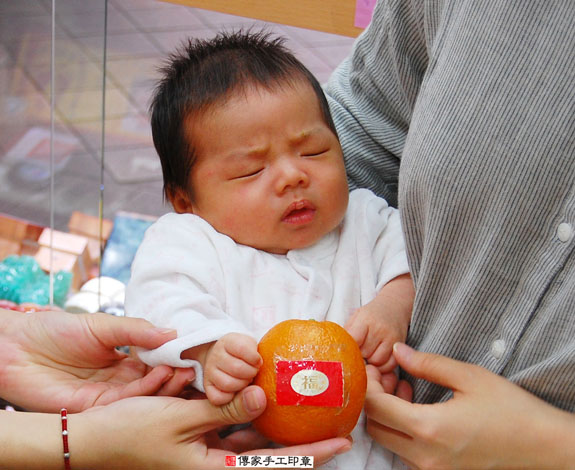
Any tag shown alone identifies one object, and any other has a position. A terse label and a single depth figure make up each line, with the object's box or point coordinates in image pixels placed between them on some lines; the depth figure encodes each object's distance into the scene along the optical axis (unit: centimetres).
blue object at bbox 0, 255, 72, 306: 217
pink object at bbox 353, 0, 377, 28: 175
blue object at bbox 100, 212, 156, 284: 229
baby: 121
